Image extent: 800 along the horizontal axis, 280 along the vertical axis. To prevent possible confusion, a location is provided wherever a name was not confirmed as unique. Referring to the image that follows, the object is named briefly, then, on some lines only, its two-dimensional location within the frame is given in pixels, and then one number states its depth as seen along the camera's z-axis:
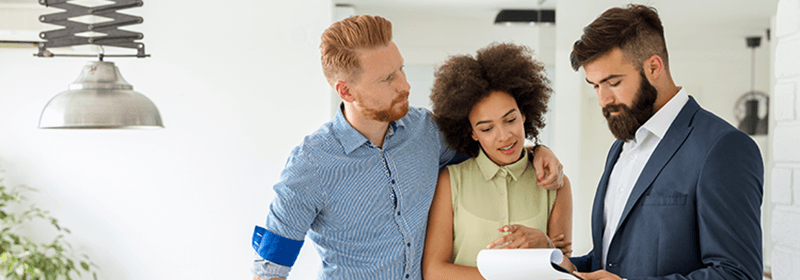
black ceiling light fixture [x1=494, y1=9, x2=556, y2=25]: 3.81
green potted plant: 3.41
